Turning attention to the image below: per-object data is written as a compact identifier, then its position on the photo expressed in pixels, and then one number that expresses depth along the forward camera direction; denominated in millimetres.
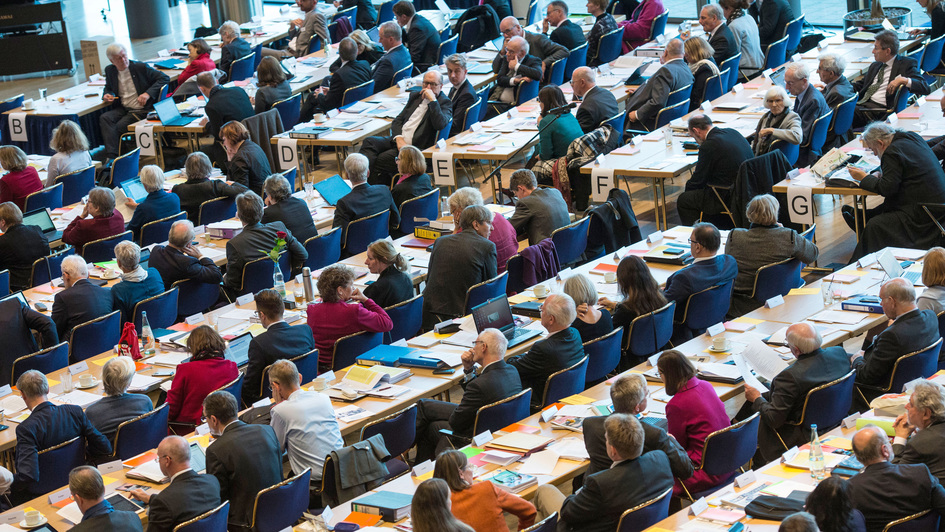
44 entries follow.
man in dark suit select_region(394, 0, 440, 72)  30766
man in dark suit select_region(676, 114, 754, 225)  20453
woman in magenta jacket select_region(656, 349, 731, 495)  12469
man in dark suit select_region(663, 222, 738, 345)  16156
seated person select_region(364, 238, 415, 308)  16672
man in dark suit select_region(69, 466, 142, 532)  11148
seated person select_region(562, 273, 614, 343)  15070
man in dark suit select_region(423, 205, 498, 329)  17422
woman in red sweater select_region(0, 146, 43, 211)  23266
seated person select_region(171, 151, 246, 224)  21875
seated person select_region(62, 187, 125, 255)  20328
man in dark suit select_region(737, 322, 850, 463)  13008
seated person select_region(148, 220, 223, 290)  18172
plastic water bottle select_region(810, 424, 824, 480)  11578
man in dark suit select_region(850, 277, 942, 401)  13648
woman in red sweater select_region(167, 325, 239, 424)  14484
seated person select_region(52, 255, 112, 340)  17141
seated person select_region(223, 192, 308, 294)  18656
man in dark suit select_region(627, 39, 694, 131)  24281
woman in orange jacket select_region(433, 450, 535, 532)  10898
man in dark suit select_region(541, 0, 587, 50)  29094
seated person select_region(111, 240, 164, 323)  17391
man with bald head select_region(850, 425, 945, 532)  10539
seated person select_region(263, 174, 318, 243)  19797
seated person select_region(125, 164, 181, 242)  21109
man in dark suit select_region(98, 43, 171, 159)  29047
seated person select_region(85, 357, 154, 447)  13961
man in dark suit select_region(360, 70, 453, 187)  24281
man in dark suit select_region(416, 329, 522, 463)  13422
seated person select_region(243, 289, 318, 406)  14953
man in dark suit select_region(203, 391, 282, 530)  12289
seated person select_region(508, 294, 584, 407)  14266
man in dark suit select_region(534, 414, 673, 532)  11133
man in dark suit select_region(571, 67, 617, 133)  23328
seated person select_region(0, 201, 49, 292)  19937
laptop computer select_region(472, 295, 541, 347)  15273
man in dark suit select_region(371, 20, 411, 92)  28422
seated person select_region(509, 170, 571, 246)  19281
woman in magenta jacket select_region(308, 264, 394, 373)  15820
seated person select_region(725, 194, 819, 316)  16781
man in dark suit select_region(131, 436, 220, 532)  11570
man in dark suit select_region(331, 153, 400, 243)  20391
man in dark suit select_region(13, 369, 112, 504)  13406
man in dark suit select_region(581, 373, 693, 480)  11773
